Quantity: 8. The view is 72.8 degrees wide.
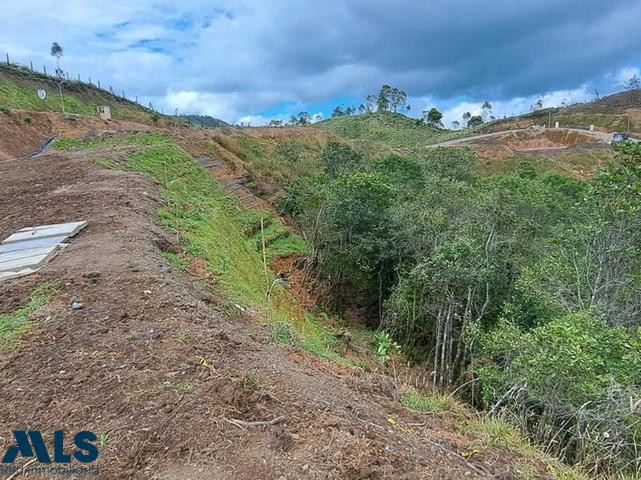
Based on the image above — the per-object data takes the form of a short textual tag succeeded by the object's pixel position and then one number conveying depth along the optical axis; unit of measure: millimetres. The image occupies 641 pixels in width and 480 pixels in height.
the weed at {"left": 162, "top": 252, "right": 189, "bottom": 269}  6039
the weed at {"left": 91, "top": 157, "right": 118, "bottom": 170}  10888
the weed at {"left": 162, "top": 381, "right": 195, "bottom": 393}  3070
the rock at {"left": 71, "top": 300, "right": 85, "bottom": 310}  4195
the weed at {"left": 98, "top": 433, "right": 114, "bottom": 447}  2658
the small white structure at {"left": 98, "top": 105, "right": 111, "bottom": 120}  28920
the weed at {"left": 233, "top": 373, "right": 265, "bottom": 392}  3112
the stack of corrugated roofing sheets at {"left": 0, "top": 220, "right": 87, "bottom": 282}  5195
